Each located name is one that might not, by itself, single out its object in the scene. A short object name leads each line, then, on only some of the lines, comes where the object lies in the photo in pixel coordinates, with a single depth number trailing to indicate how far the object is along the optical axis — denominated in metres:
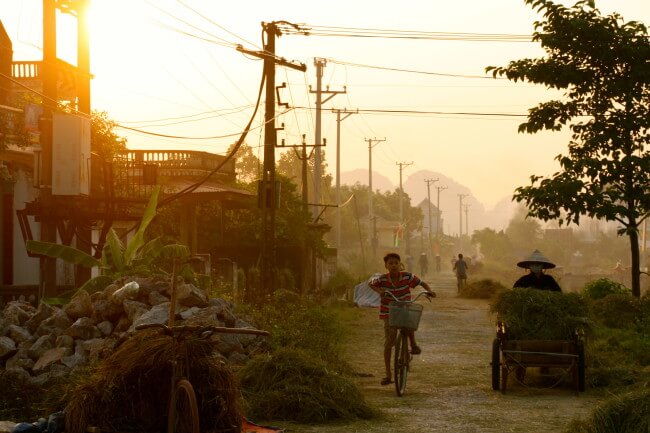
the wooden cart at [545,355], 13.68
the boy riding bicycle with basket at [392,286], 14.25
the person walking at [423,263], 72.56
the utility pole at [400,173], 113.28
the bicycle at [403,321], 13.75
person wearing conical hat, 15.00
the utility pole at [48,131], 20.92
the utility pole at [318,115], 48.41
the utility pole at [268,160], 26.56
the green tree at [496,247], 143.00
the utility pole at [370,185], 88.88
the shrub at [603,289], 26.91
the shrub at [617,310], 22.66
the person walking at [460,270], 43.97
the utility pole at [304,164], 46.76
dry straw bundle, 8.65
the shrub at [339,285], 41.72
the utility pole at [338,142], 66.00
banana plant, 19.67
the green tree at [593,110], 20.88
